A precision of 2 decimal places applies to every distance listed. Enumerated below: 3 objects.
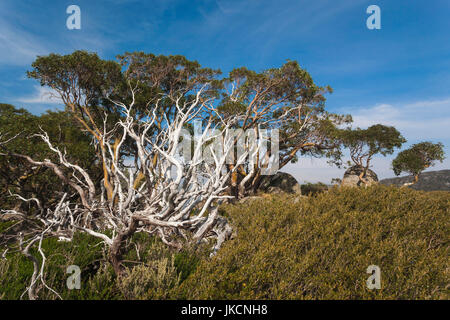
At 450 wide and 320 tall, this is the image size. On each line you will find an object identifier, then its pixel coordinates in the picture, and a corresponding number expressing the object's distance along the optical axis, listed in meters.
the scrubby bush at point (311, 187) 26.58
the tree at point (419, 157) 25.34
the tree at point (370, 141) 23.62
